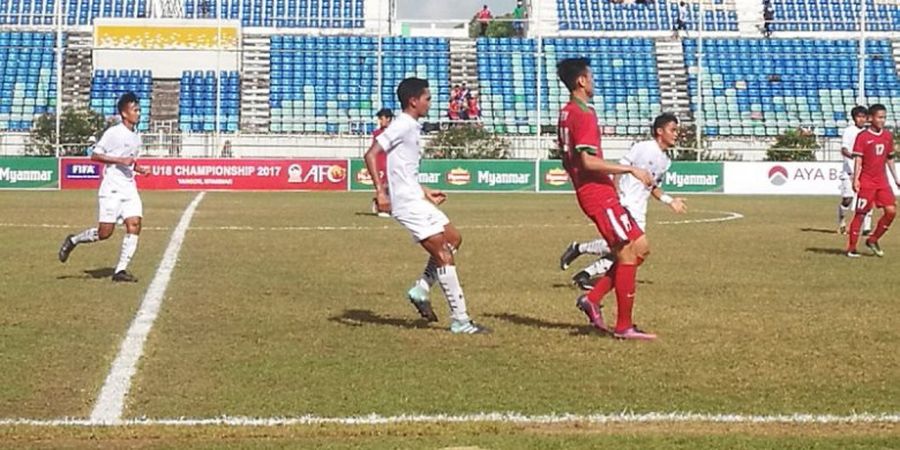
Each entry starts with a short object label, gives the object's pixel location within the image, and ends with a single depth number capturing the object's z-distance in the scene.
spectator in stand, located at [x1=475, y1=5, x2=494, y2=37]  62.03
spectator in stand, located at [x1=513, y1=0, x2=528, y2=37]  62.09
